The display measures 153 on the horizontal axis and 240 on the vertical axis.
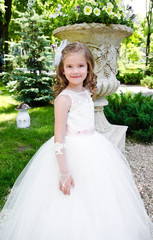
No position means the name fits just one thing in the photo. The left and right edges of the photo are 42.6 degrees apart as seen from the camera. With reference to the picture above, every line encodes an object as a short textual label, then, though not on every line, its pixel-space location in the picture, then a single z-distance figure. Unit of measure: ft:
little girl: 4.18
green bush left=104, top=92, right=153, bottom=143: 11.71
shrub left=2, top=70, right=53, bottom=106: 18.48
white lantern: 13.48
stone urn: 7.79
